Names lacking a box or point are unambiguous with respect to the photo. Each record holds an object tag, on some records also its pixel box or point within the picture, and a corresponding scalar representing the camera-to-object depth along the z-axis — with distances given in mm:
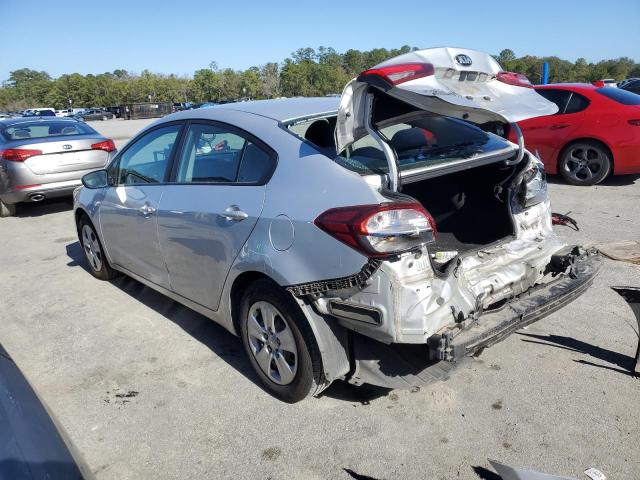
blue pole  14344
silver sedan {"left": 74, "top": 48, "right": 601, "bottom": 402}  2322
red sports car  7395
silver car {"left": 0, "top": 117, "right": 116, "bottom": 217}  7660
